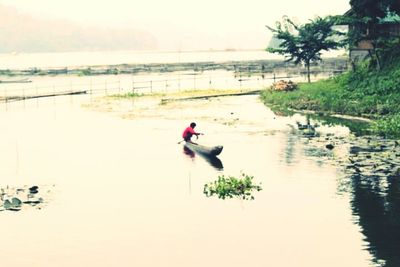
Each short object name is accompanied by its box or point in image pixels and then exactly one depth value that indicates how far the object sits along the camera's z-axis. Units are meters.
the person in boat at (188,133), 34.38
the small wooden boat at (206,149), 31.23
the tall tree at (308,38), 63.88
